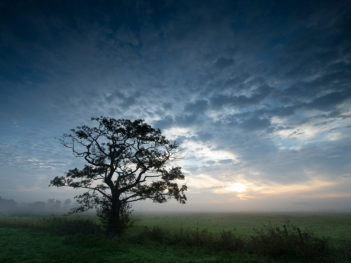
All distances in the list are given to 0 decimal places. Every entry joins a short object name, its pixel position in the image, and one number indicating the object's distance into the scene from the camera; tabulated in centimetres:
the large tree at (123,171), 2284
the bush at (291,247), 1329
